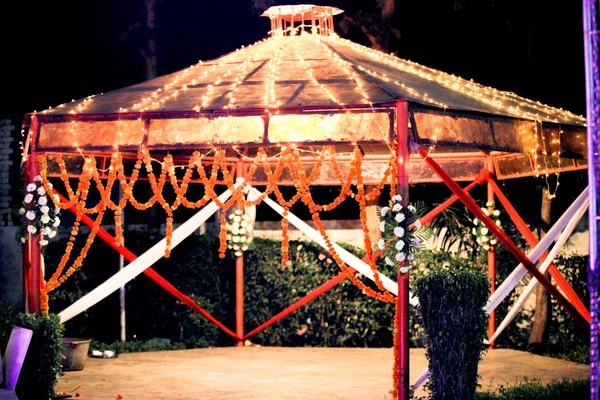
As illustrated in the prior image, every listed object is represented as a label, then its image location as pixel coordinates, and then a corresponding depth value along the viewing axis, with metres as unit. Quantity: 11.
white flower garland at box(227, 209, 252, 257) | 14.59
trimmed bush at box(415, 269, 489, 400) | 8.98
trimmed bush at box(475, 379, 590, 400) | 9.94
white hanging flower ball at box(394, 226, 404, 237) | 9.11
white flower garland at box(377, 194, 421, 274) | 9.10
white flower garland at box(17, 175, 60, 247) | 10.44
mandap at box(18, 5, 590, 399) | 9.58
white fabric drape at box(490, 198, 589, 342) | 11.77
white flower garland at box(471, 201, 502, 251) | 13.98
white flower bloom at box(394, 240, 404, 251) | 9.09
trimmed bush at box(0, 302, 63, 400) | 9.48
